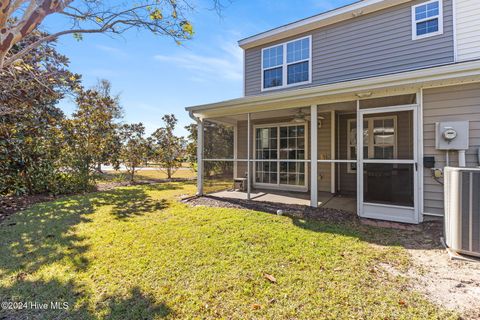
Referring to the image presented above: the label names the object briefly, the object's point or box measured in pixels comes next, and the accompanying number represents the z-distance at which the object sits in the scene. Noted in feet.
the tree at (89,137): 28.40
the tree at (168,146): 41.11
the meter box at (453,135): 13.65
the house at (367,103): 14.43
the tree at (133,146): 37.88
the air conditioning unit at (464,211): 9.37
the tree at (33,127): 21.44
